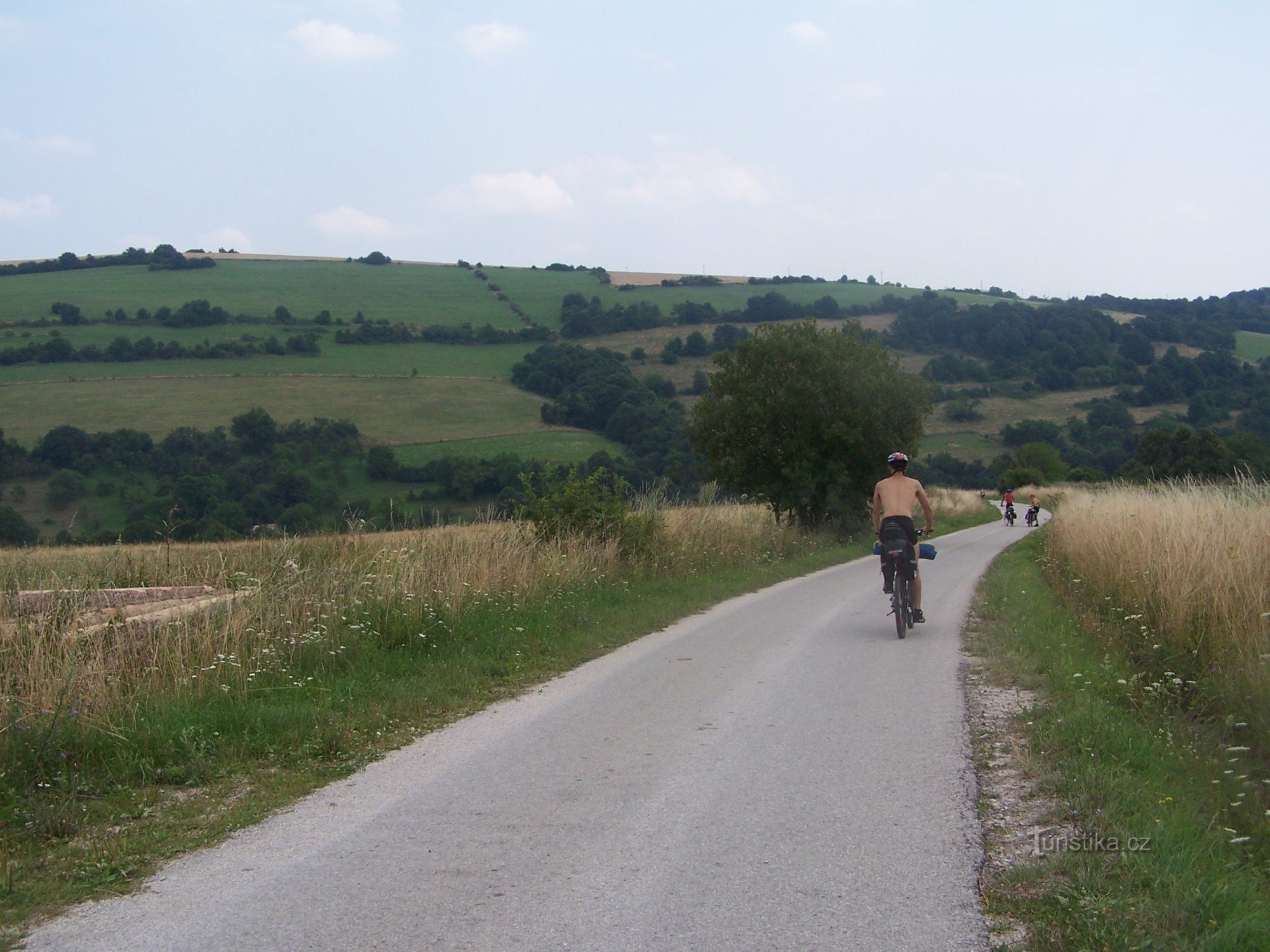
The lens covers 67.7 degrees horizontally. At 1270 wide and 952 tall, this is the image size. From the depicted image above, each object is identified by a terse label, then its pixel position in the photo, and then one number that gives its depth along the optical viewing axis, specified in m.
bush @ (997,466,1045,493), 71.19
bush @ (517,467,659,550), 16.56
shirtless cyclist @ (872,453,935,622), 11.30
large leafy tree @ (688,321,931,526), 31.08
